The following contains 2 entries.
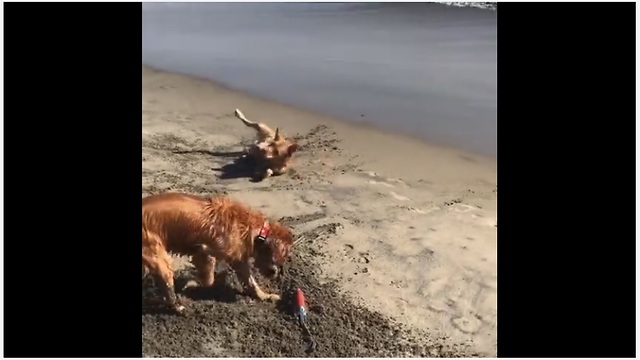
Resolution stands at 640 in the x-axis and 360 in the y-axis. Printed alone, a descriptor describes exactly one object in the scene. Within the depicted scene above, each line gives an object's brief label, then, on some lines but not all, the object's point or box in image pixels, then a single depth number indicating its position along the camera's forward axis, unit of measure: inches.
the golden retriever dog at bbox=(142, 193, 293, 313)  214.7
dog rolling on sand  335.3
